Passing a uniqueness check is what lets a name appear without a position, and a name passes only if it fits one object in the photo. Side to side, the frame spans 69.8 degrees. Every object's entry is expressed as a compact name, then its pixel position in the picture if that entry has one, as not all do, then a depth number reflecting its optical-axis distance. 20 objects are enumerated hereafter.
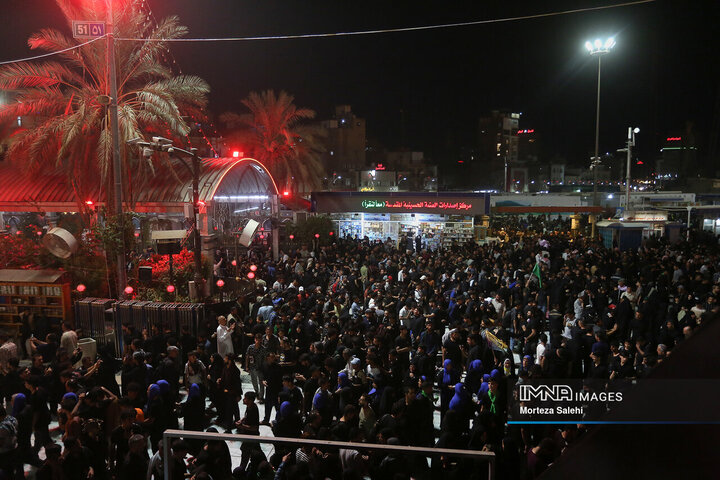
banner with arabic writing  24.12
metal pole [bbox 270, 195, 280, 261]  22.88
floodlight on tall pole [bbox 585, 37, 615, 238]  25.38
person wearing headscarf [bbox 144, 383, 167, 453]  6.55
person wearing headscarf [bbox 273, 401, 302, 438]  6.20
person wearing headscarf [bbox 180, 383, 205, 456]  6.86
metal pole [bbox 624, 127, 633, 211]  25.28
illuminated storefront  24.36
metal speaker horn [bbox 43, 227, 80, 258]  13.62
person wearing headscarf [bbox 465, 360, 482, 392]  7.98
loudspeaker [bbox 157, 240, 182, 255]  12.84
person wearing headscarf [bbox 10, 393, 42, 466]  6.59
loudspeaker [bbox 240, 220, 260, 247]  17.69
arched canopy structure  19.34
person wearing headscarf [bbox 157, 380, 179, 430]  6.72
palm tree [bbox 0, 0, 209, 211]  15.73
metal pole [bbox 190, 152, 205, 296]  12.52
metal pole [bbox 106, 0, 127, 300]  12.26
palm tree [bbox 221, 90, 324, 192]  28.20
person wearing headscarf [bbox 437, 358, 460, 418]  7.58
